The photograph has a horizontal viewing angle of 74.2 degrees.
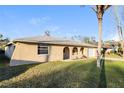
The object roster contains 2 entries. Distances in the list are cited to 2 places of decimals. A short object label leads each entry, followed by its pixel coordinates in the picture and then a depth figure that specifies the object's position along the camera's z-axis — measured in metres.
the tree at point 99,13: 6.14
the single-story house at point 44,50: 7.10
